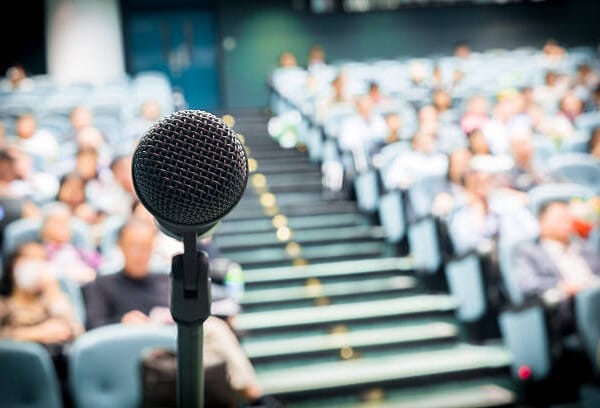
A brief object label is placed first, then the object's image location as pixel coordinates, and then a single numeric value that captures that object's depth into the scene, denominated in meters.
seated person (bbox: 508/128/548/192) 4.45
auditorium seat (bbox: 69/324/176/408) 2.04
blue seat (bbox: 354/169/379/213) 5.00
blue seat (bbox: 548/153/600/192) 4.70
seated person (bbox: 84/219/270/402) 2.63
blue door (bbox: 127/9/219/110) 10.41
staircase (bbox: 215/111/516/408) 3.23
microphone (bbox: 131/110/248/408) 0.67
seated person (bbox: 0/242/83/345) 2.55
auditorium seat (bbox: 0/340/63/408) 2.01
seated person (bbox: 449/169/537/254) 3.74
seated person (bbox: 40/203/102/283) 3.14
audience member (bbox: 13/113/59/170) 5.15
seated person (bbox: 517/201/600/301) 3.20
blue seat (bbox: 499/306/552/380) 3.00
